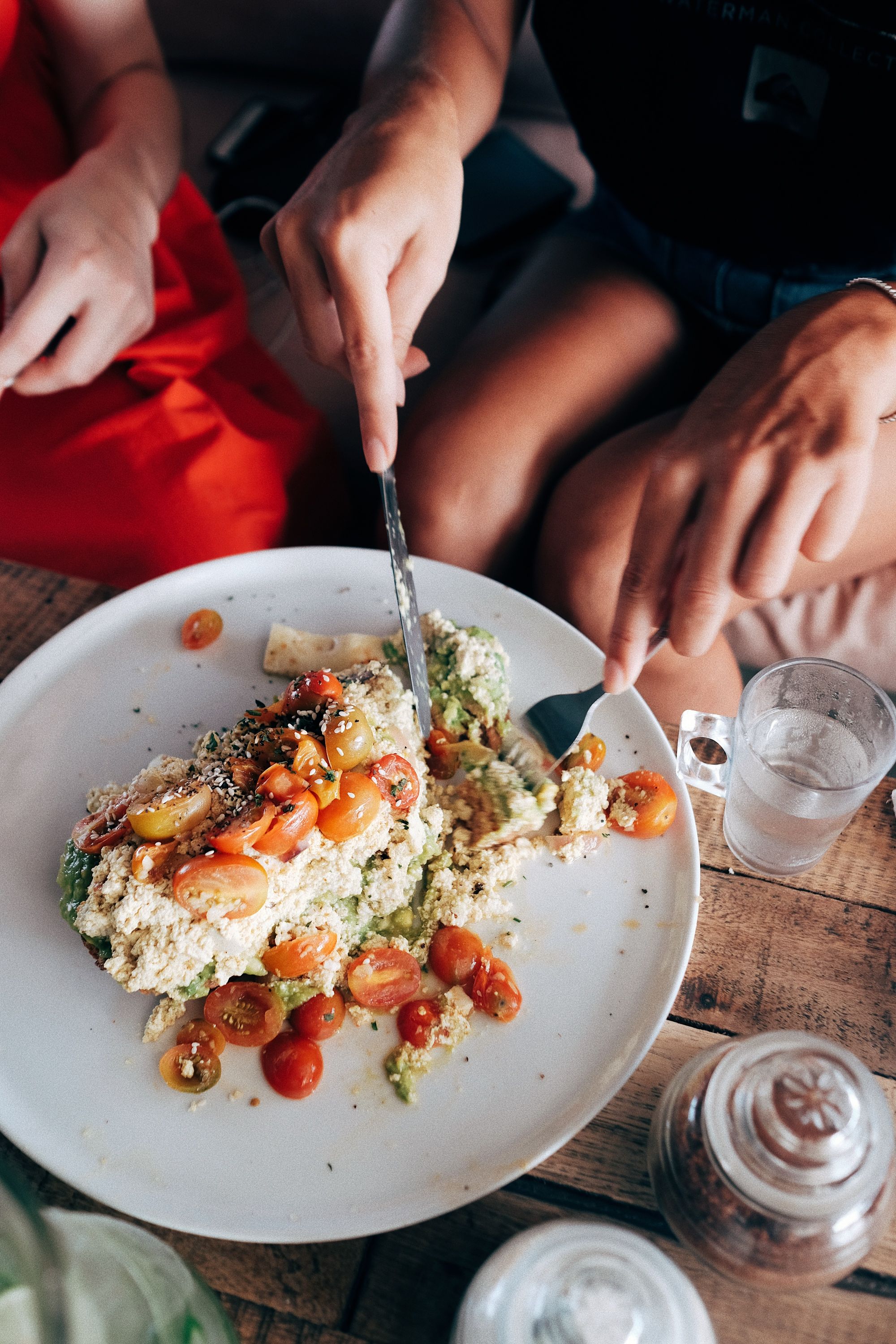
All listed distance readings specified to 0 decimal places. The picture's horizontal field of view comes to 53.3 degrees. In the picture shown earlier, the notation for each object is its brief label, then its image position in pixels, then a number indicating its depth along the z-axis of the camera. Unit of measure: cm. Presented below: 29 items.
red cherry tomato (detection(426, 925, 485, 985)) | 82
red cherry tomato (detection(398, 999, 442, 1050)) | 78
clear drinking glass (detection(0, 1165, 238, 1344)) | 42
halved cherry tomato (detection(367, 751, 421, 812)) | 83
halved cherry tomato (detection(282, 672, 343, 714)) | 87
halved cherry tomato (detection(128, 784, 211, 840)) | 78
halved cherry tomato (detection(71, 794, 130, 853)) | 82
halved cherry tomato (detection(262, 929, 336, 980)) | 79
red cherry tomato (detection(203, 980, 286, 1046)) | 78
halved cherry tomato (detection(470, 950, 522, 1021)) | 80
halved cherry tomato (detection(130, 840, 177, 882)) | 77
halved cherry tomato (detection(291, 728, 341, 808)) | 78
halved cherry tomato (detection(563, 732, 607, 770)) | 96
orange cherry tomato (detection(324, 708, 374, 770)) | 81
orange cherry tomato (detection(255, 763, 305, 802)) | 78
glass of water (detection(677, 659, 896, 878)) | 83
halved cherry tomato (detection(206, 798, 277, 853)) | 75
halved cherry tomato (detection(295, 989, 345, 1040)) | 79
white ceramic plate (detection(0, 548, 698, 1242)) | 72
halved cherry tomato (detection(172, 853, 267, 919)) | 75
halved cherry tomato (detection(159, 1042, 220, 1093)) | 76
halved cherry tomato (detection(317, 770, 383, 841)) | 79
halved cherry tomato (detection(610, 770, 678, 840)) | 90
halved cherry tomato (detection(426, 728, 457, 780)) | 96
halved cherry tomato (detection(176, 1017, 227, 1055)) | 78
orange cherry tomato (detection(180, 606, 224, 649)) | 107
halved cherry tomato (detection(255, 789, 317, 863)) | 76
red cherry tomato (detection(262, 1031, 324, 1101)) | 76
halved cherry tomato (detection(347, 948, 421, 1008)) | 81
